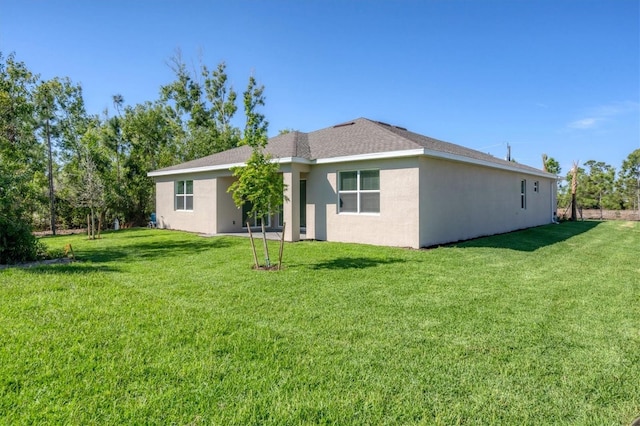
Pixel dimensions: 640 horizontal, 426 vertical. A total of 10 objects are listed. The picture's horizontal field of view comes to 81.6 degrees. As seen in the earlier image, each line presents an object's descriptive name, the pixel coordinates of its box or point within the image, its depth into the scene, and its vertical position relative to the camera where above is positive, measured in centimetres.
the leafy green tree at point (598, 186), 3234 +245
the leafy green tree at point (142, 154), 2297 +410
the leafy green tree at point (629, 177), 3157 +324
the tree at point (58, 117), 1961 +573
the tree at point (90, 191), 1680 +113
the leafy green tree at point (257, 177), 789 +81
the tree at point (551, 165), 2804 +380
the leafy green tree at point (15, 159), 863 +205
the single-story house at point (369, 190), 1110 +85
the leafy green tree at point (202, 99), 3198 +1021
